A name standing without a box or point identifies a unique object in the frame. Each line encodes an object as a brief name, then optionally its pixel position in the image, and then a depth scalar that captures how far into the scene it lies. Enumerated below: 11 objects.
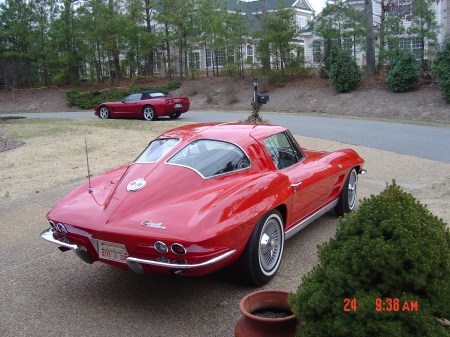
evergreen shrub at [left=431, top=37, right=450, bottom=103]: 20.36
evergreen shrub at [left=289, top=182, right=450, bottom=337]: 2.36
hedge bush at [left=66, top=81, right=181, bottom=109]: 31.12
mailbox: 13.50
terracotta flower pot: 2.82
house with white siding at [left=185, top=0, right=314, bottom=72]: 30.34
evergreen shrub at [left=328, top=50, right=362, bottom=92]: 24.70
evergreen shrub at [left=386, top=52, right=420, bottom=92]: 22.91
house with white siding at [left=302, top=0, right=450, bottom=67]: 25.42
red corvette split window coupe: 3.66
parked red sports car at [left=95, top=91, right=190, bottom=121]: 18.73
